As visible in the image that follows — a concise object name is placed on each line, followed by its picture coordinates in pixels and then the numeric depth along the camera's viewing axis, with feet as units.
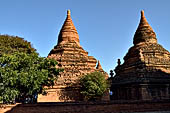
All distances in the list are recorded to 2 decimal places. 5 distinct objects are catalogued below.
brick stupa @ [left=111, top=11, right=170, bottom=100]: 76.54
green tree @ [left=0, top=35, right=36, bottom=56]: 70.70
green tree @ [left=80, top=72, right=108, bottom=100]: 68.18
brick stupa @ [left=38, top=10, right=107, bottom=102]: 75.87
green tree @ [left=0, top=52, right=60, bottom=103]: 50.75
